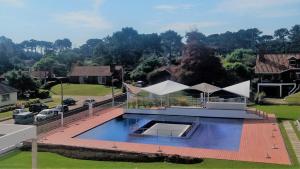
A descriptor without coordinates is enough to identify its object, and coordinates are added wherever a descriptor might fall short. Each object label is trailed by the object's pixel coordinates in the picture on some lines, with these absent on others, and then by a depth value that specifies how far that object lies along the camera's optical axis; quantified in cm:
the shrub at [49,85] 6462
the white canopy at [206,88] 3815
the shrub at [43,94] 5088
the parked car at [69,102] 4341
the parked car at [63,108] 3592
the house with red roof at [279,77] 5072
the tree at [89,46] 17100
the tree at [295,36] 11622
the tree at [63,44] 17790
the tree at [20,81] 5178
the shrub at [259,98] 4269
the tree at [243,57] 7159
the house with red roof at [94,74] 6912
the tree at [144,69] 6738
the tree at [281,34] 13988
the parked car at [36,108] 3734
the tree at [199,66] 4969
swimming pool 2444
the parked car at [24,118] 3036
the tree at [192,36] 5258
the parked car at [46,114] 3217
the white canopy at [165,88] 3631
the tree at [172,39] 14650
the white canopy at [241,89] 3434
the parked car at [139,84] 6206
